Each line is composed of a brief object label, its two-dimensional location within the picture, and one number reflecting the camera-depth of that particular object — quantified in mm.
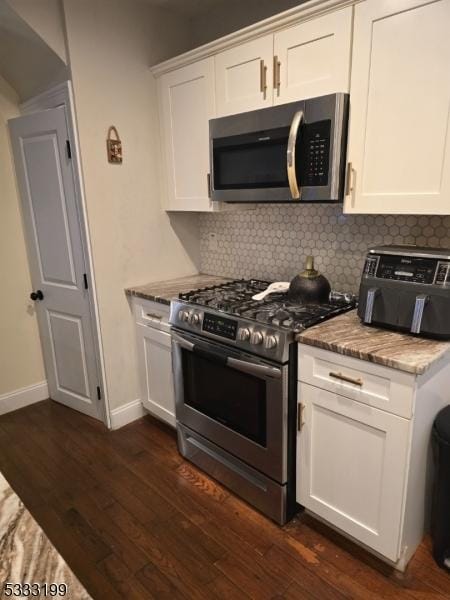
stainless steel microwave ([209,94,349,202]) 1732
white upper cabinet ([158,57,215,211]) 2258
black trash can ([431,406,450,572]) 1560
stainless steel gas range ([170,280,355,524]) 1753
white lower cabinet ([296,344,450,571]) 1453
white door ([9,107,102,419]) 2471
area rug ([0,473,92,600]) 583
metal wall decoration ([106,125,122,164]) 2402
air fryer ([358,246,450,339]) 1485
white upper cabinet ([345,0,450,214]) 1454
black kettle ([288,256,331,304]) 2006
